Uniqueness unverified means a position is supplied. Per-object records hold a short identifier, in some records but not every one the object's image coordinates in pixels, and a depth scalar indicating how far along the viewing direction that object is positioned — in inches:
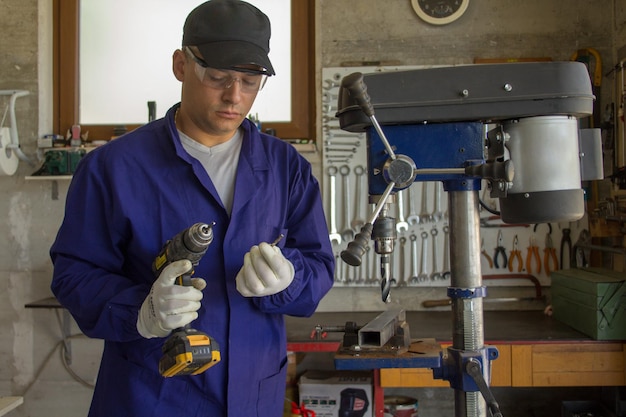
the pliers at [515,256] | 127.3
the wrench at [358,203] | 128.9
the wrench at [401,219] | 127.7
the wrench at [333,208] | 128.9
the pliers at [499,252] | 127.6
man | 52.0
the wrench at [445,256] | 127.6
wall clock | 128.6
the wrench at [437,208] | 128.1
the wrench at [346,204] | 129.3
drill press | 45.0
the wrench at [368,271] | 129.0
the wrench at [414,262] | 128.3
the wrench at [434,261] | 128.0
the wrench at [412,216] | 128.3
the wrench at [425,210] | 128.4
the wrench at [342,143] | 130.1
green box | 101.0
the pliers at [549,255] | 126.8
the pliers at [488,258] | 128.0
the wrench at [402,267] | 128.7
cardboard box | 114.3
